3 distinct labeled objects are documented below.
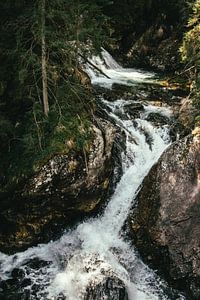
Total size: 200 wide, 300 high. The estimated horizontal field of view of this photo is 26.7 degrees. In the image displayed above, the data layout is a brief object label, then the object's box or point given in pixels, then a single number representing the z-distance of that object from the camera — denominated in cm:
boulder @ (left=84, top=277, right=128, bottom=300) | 1180
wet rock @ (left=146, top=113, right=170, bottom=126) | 1705
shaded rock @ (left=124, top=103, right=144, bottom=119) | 1745
